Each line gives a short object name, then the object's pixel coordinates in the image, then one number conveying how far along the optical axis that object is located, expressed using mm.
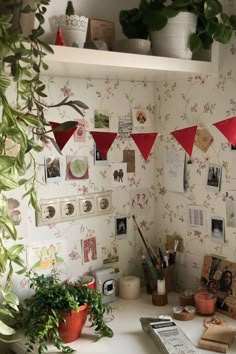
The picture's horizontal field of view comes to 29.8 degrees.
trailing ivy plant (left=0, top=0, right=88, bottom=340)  984
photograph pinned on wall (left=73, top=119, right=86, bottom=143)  1619
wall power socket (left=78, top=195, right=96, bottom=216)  1657
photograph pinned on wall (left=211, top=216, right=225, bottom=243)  1658
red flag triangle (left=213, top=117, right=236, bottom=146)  1502
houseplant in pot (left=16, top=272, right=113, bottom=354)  1321
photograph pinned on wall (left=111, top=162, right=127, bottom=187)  1749
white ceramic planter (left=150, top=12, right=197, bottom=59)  1457
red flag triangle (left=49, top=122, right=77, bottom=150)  1396
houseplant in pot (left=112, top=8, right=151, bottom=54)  1444
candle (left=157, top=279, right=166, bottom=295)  1689
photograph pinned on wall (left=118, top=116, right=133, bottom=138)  1750
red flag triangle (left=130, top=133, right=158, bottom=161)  1582
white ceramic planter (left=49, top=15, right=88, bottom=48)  1341
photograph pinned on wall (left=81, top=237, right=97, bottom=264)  1682
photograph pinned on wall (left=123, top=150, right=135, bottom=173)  1785
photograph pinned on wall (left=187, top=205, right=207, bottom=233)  1723
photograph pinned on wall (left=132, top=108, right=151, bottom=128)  1790
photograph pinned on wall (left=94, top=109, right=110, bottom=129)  1670
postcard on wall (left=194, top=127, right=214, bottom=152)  1664
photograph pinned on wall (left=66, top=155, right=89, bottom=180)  1608
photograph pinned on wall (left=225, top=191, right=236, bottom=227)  1609
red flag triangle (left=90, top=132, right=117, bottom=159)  1508
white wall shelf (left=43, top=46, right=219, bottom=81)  1225
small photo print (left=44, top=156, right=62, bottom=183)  1548
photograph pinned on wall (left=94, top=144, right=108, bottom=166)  1676
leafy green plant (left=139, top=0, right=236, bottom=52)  1407
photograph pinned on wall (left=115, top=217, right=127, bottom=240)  1782
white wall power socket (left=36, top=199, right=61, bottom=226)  1543
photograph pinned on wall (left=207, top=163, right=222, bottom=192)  1648
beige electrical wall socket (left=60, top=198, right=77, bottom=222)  1603
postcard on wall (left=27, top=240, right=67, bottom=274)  1532
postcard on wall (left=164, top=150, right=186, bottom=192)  1772
